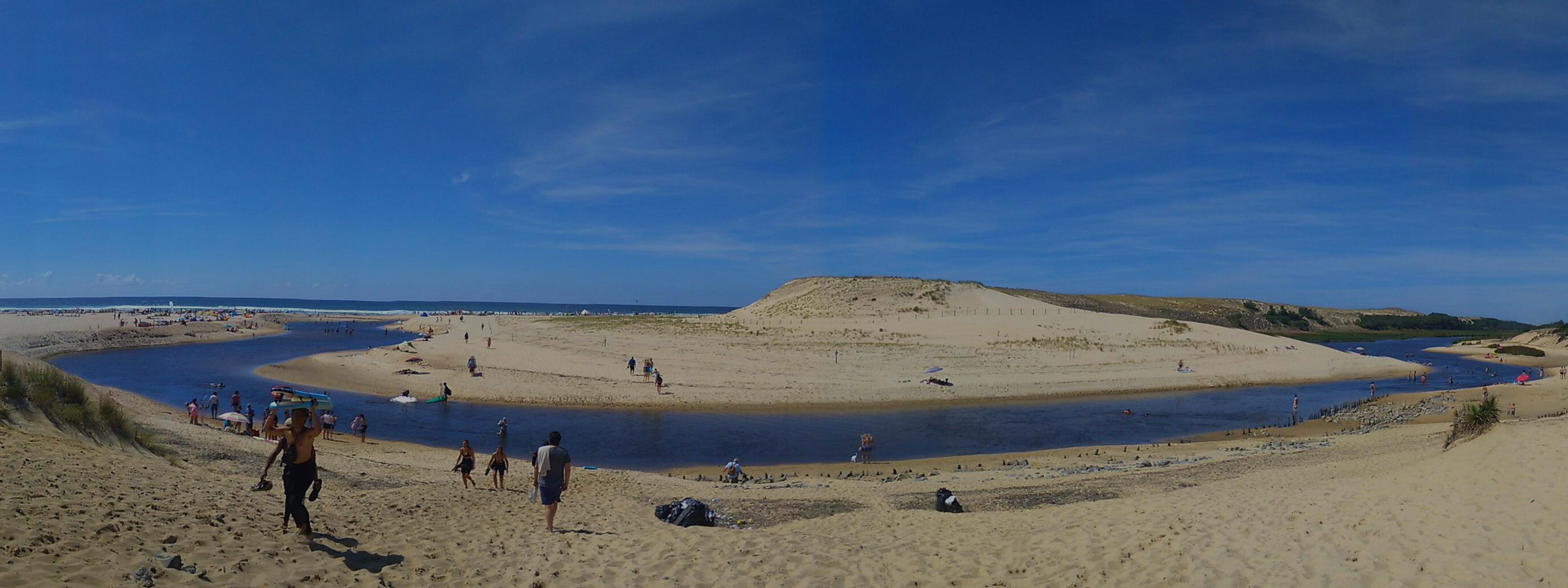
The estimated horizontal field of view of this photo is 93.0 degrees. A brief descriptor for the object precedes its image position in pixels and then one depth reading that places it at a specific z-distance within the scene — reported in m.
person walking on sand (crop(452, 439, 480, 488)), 14.90
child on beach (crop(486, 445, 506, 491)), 14.52
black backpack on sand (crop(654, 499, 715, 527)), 11.75
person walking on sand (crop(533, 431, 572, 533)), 10.30
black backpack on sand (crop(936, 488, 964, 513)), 13.01
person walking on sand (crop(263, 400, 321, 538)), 8.04
